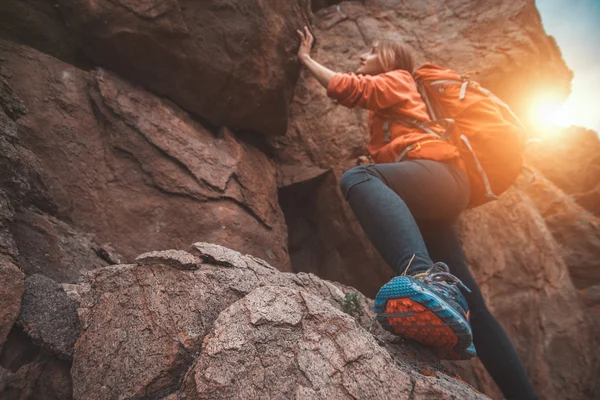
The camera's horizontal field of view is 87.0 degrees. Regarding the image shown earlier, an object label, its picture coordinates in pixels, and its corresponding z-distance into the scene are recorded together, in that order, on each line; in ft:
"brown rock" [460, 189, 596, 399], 9.44
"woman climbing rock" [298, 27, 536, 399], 4.51
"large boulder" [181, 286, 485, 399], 3.13
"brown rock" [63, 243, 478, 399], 3.55
